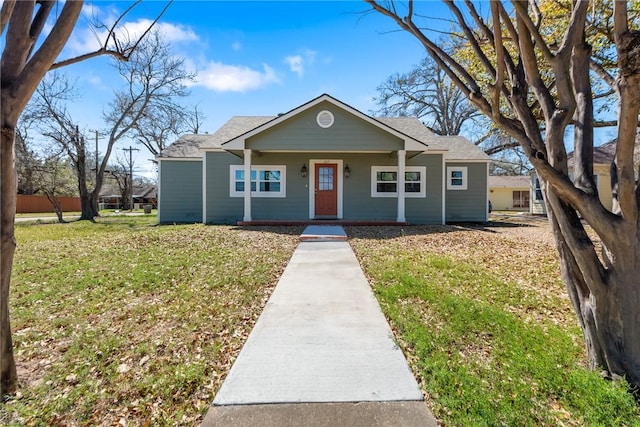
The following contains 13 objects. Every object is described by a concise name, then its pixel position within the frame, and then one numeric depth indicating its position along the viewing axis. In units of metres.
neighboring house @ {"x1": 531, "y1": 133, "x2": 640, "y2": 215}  17.33
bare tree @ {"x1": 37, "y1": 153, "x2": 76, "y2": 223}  17.20
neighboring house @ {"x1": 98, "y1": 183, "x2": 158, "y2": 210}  48.79
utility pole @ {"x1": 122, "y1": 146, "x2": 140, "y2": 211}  39.22
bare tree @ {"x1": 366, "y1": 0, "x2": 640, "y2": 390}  2.26
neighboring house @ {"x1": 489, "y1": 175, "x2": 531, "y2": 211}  33.56
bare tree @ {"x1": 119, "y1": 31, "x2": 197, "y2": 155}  20.88
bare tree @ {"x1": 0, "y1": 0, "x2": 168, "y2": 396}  2.15
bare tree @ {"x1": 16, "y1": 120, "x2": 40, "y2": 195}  18.16
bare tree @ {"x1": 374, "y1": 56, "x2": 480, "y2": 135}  29.69
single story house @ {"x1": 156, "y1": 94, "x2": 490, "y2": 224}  13.21
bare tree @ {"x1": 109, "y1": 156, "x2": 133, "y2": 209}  43.41
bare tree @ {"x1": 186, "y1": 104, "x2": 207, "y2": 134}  32.75
